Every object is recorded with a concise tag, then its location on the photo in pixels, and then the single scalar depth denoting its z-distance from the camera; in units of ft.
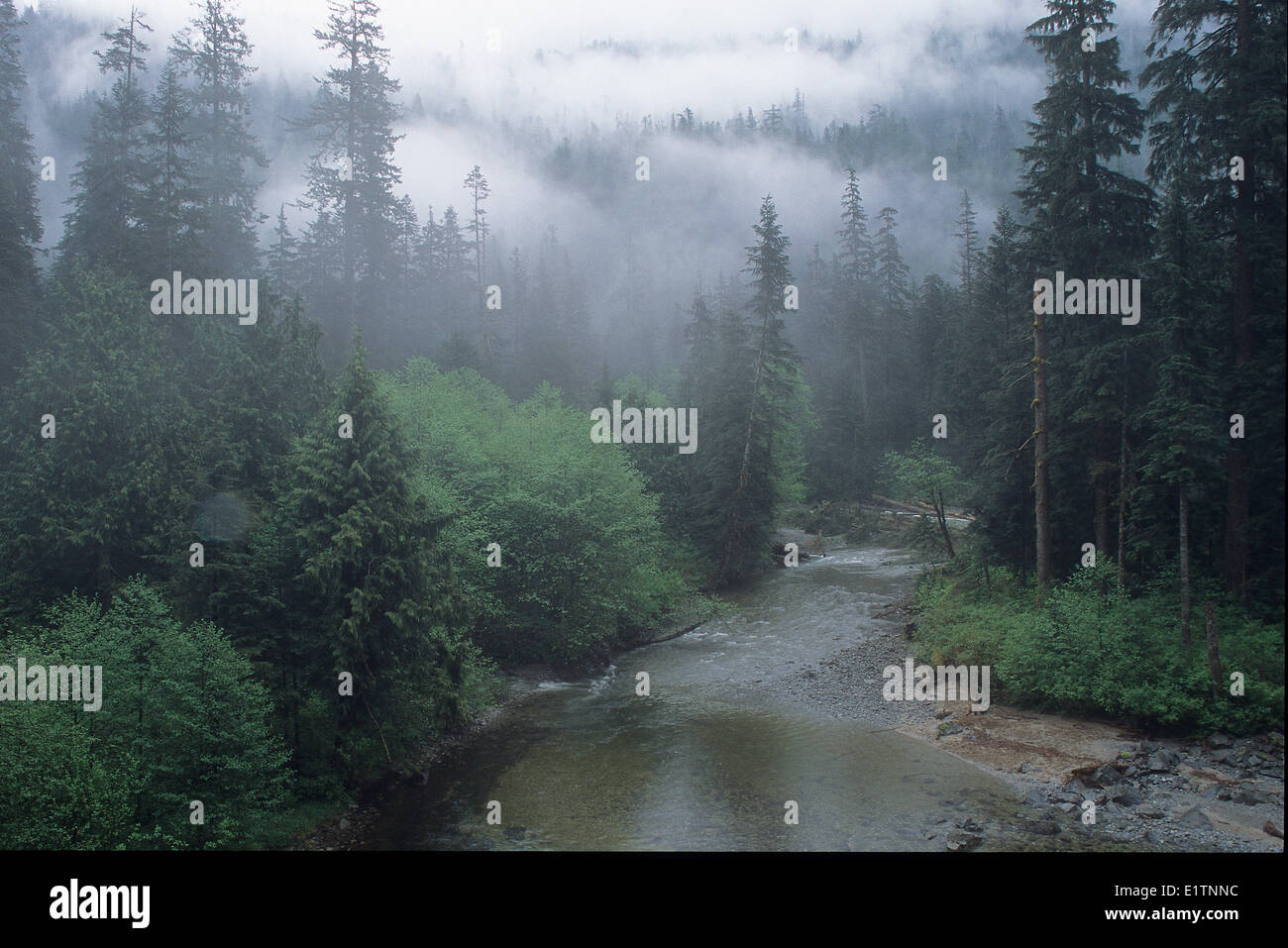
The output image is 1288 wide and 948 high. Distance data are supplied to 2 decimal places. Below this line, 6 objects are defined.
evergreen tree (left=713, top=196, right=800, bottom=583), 137.39
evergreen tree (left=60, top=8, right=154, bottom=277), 99.55
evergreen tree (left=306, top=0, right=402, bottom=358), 183.62
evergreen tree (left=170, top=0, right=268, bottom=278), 154.71
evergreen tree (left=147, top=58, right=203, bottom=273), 98.78
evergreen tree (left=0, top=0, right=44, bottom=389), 90.38
